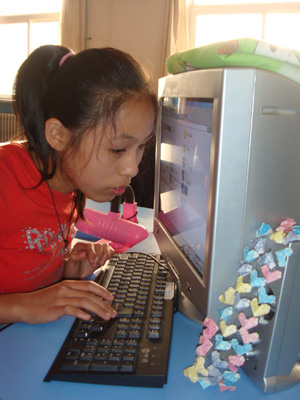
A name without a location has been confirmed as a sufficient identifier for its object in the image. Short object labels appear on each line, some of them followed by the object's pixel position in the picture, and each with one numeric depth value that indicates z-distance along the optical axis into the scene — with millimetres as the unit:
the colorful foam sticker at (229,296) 455
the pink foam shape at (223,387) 466
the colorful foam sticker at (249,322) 432
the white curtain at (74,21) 3797
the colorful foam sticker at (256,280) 435
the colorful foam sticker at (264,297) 425
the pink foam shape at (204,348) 451
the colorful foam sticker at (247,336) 430
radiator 4180
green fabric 469
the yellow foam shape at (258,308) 427
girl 665
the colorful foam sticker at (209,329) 452
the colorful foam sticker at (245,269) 454
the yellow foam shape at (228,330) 430
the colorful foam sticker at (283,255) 420
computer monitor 449
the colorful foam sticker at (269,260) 432
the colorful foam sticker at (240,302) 446
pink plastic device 1107
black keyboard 488
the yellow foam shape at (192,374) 465
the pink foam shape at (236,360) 441
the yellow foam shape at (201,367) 459
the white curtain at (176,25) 3467
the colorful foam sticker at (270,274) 428
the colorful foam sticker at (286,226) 458
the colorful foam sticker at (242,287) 445
